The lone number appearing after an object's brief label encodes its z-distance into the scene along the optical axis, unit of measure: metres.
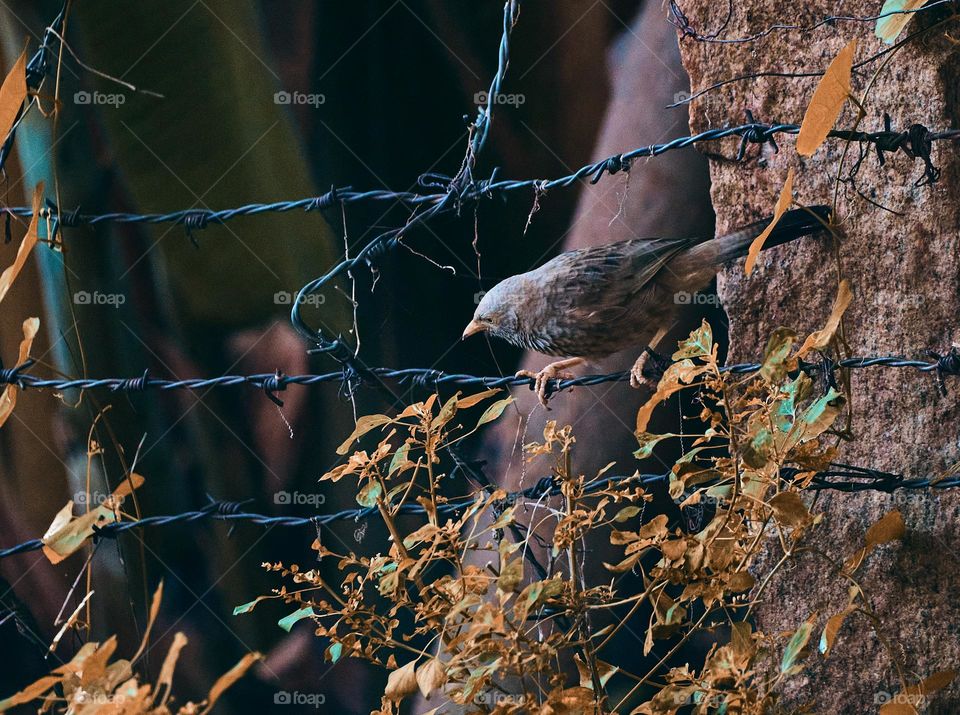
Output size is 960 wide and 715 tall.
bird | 5.88
